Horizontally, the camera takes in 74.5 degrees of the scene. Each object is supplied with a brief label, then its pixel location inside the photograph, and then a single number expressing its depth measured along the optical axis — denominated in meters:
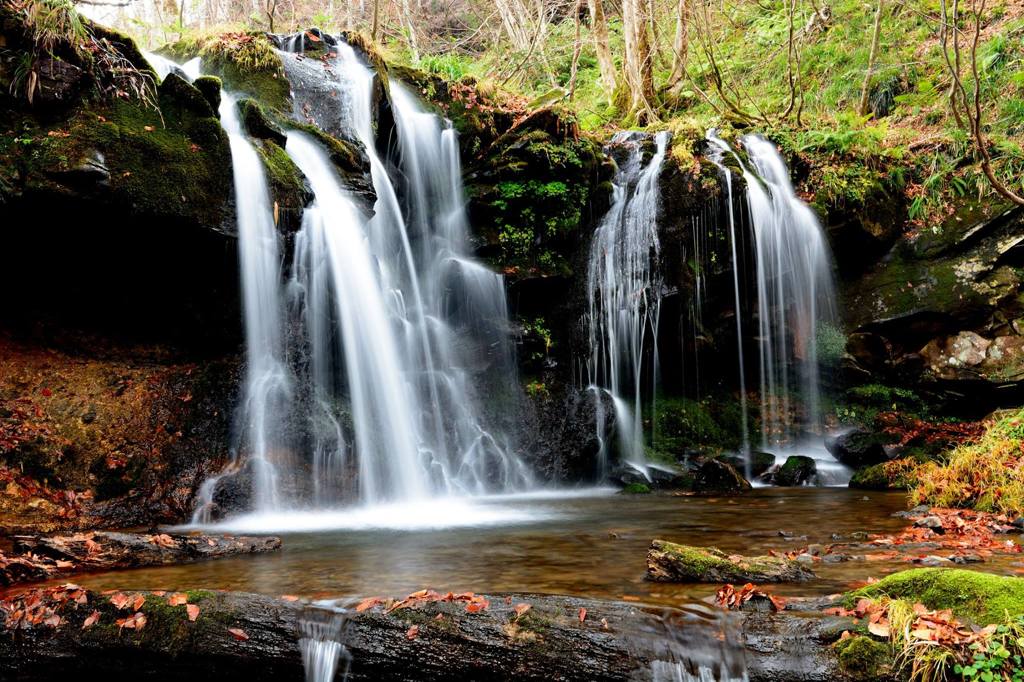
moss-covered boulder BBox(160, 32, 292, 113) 11.34
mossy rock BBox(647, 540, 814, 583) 4.29
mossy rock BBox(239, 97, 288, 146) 9.64
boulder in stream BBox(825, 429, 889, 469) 10.88
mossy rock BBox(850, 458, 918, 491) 9.60
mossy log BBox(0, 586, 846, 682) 3.37
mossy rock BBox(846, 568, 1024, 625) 3.28
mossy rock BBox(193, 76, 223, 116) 9.04
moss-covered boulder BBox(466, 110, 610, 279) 12.13
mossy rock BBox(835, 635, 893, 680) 3.11
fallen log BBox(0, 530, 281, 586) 4.65
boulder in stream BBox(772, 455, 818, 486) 10.75
